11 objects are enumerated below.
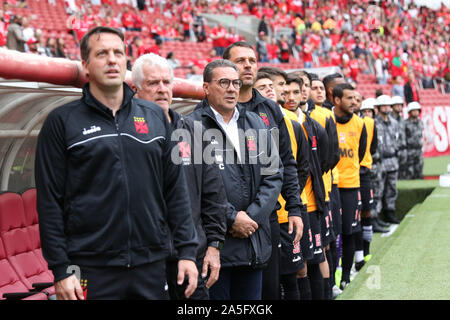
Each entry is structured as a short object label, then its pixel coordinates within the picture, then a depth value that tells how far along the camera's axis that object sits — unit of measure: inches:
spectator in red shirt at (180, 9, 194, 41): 882.6
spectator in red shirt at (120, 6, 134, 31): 801.6
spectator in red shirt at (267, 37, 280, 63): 935.3
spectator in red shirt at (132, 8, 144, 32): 811.4
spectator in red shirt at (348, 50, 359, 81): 969.6
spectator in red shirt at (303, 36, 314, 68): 975.3
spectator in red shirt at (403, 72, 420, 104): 793.6
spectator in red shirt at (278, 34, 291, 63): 944.3
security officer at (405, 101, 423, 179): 572.7
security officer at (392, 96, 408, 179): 519.5
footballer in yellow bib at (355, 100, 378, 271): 335.3
